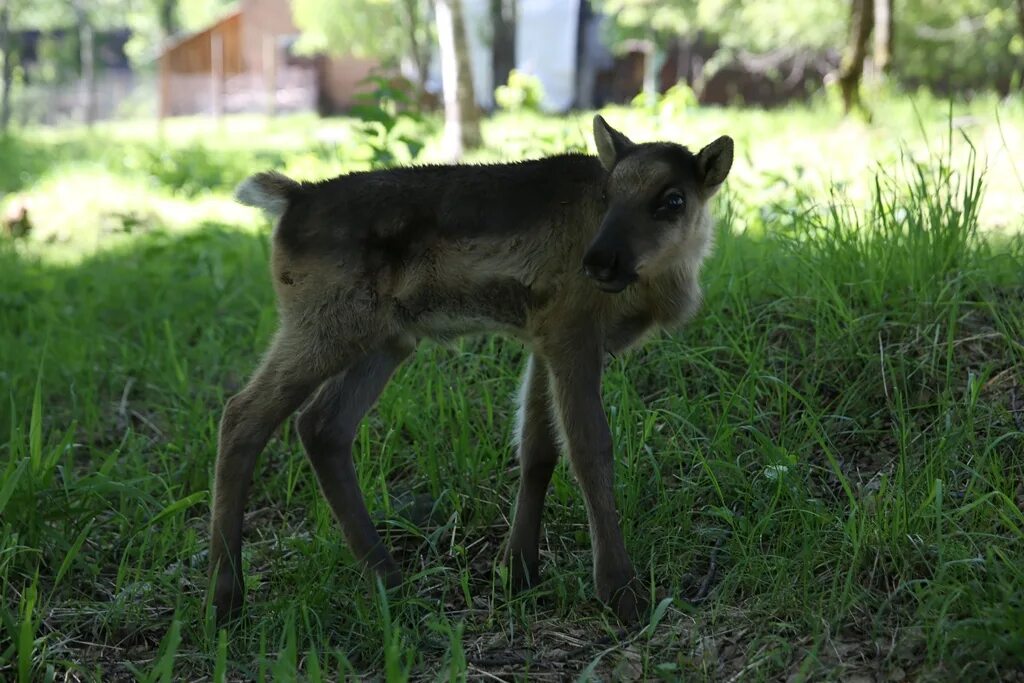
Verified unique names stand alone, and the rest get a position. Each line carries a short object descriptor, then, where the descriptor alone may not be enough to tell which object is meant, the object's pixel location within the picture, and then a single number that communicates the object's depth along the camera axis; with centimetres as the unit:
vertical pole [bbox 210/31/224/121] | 3085
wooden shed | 3912
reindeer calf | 360
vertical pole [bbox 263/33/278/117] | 3303
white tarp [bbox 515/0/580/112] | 3206
